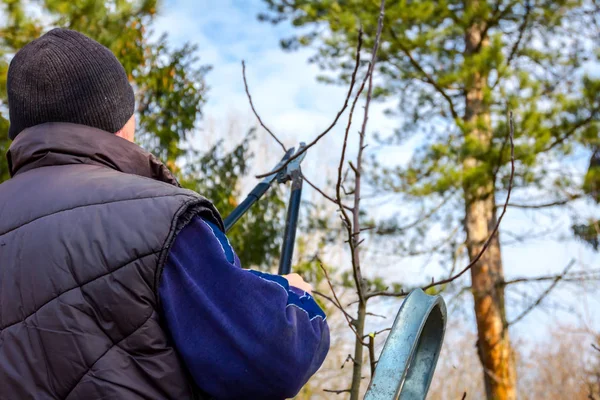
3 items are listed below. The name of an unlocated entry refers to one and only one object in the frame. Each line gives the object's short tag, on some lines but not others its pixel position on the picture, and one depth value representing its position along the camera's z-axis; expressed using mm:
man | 1131
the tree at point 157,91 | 7387
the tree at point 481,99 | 8688
